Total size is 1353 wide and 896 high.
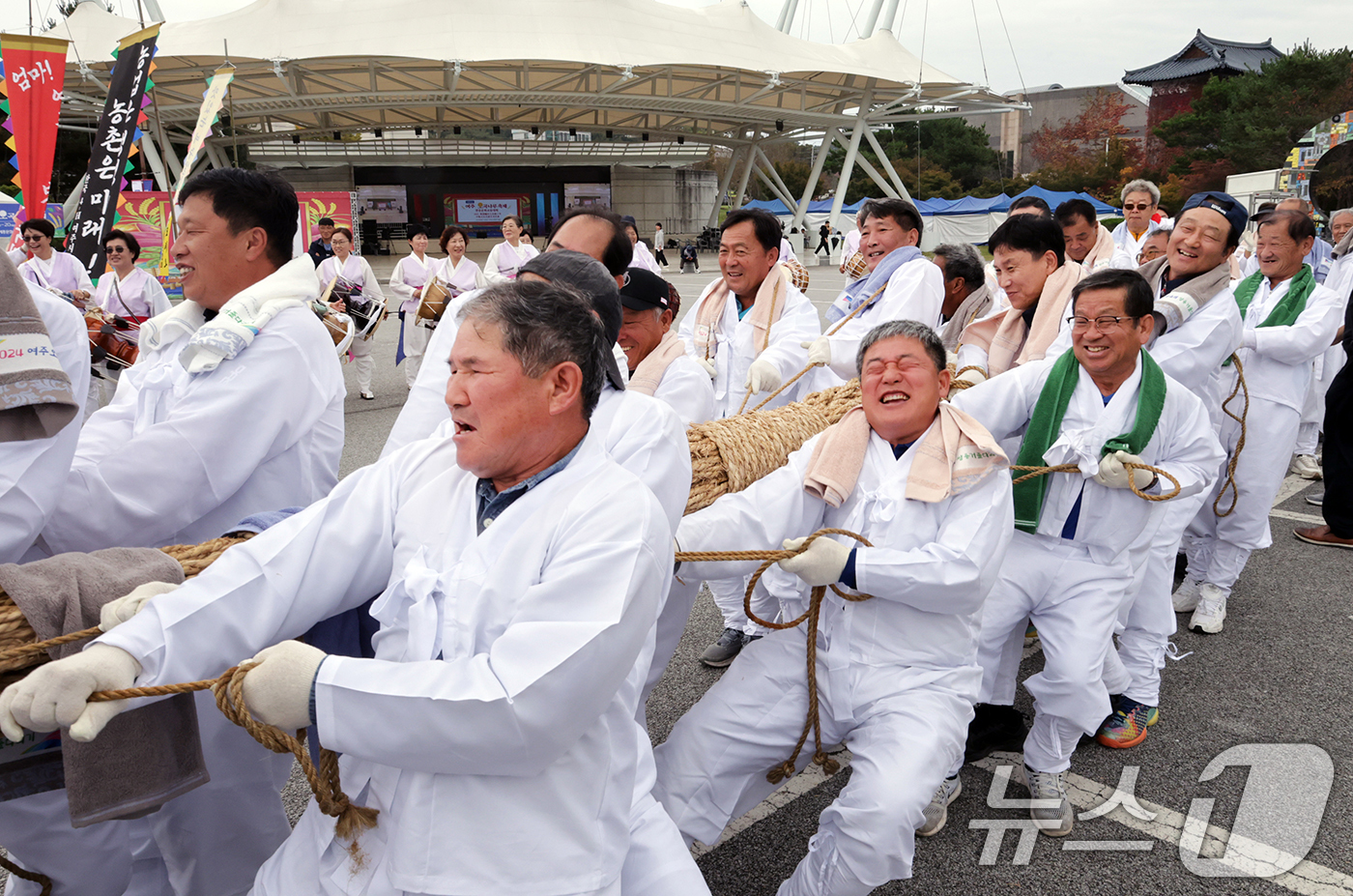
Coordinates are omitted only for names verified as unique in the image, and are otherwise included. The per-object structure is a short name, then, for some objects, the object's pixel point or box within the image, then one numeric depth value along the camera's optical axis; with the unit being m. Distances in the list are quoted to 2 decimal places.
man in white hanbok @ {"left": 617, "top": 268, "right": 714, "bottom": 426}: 3.48
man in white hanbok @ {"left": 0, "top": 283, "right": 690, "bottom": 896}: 1.52
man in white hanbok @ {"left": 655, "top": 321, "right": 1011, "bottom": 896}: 2.37
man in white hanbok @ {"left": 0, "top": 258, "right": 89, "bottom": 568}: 1.93
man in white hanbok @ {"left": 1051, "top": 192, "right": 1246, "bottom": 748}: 3.53
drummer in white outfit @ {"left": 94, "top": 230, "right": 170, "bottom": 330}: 8.92
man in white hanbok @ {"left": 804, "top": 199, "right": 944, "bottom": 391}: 4.82
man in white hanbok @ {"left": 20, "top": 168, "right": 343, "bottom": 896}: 2.34
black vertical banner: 8.98
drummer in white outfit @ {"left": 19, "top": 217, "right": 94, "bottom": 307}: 8.80
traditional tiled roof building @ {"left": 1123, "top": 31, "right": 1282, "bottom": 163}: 53.12
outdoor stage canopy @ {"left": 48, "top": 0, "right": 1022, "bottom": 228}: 30.28
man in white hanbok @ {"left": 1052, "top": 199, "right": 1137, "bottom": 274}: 6.39
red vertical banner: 8.92
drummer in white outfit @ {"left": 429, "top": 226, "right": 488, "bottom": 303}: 11.26
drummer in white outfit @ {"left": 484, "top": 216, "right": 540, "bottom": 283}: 13.50
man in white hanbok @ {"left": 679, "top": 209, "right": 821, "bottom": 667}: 4.34
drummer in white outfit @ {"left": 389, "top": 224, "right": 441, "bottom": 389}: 11.17
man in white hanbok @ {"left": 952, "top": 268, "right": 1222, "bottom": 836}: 3.05
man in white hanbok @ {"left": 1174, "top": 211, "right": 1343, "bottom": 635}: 4.68
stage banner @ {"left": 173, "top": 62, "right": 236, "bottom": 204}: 7.80
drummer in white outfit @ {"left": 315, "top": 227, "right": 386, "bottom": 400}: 10.40
